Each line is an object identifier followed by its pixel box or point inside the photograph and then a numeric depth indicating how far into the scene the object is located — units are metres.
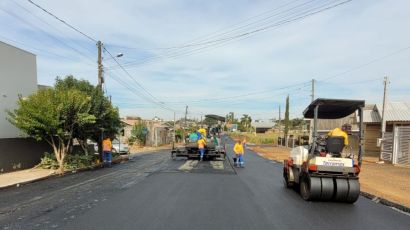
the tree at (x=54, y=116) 18.03
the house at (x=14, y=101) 18.19
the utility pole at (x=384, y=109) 28.69
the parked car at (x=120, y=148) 34.92
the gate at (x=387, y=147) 25.43
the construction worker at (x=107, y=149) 23.79
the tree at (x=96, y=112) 22.69
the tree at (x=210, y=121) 31.50
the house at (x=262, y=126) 144.71
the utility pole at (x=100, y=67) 25.66
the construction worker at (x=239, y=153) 21.19
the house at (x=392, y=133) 23.72
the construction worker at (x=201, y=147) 24.72
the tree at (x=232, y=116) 157.88
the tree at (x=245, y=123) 147.00
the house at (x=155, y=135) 56.56
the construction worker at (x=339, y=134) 10.89
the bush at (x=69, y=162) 19.67
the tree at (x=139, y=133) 53.00
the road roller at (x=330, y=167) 10.48
